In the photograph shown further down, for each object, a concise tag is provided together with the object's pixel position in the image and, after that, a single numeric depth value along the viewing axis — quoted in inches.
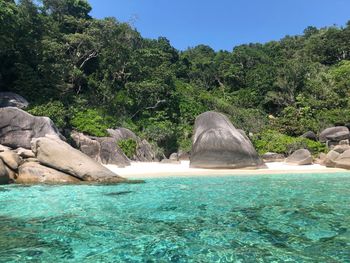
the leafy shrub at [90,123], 925.2
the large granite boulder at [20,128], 702.5
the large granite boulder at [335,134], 1141.7
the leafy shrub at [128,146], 921.1
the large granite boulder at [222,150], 802.2
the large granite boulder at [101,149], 831.7
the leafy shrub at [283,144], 1069.1
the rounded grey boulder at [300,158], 892.0
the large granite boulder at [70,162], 546.6
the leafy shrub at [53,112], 869.8
